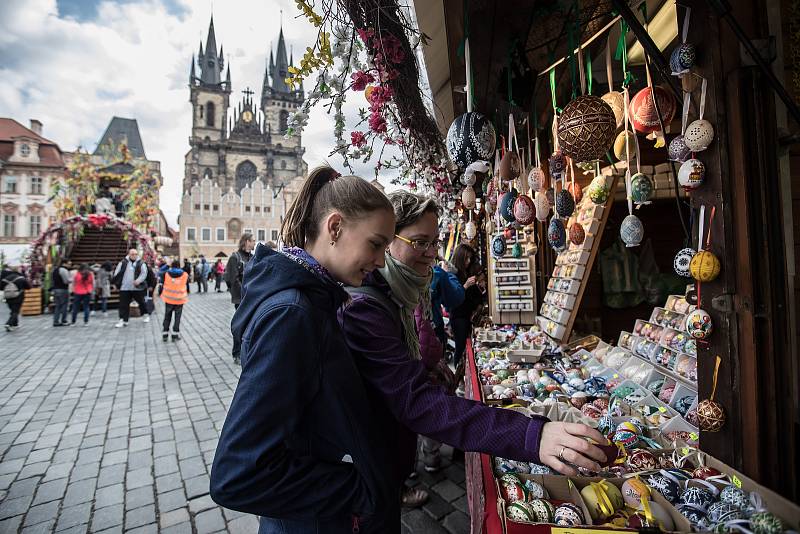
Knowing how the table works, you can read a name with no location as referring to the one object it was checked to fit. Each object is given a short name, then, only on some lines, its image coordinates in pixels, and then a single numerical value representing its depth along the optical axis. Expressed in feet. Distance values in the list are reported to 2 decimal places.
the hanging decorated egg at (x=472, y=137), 6.37
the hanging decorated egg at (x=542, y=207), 9.21
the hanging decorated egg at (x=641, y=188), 6.25
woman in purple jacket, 3.13
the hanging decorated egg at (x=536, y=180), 8.93
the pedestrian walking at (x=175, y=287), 24.53
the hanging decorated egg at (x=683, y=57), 3.84
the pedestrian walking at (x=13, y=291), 28.25
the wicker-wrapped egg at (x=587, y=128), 5.24
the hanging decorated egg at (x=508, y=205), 9.29
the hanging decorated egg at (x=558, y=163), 7.72
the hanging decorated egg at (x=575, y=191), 9.85
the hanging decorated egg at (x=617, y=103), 6.34
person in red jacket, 32.27
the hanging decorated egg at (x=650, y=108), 5.38
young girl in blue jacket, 2.82
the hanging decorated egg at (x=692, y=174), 3.82
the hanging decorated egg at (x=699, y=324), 3.80
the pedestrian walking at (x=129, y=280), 31.42
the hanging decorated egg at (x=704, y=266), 3.67
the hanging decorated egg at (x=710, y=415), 3.71
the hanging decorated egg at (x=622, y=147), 6.85
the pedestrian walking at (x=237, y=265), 22.31
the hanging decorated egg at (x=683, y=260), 4.63
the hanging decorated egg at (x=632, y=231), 6.61
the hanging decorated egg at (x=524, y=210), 8.79
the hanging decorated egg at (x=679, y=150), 4.07
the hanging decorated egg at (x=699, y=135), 3.72
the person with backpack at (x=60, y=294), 31.58
